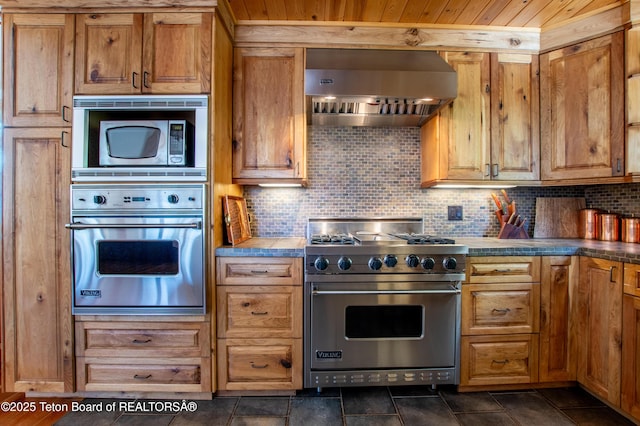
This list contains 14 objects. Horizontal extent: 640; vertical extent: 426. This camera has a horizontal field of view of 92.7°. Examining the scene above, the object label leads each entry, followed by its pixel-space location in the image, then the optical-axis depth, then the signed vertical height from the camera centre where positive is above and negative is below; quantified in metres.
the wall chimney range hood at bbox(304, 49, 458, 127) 1.87 +0.81
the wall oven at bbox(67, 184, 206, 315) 1.74 -0.17
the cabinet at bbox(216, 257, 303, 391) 1.80 -0.66
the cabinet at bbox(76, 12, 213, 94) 1.78 +0.91
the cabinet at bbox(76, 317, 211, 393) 1.77 -0.84
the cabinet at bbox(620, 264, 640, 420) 1.56 -0.68
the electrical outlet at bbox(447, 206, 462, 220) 2.44 +0.00
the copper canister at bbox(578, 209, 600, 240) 2.27 -0.08
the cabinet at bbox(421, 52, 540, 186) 2.16 +0.64
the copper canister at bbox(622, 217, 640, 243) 2.05 -0.11
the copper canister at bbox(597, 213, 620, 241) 2.16 -0.10
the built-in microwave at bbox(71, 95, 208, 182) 1.76 +0.40
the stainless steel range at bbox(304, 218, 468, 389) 1.79 -0.60
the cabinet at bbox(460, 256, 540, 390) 1.86 -0.67
